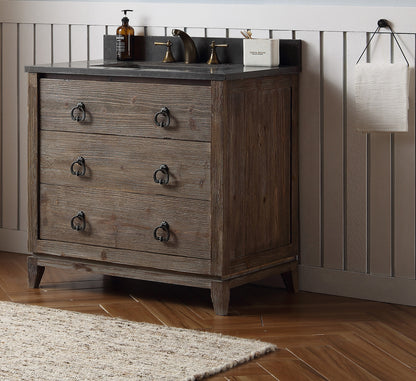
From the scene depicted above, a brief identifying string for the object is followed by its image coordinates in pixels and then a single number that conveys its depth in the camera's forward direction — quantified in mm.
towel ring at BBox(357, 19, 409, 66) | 4506
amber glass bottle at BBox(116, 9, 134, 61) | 5088
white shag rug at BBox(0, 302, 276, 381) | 3513
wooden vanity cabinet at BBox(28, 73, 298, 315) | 4336
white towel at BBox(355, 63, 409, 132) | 4443
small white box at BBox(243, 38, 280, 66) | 4658
